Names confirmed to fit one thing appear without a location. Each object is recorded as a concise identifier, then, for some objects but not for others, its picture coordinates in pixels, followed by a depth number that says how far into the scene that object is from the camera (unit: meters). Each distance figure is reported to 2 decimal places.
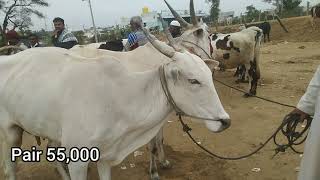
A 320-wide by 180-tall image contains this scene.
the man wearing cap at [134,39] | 3.79
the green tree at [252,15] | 24.02
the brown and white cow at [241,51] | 6.37
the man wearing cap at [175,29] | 4.47
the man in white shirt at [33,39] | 5.12
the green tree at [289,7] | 21.87
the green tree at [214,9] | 24.83
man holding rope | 1.80
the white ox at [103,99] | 2.18
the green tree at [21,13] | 16.13
